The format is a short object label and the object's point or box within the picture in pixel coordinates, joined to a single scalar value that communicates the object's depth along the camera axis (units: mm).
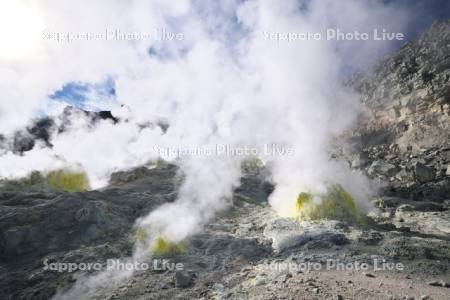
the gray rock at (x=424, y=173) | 25294
